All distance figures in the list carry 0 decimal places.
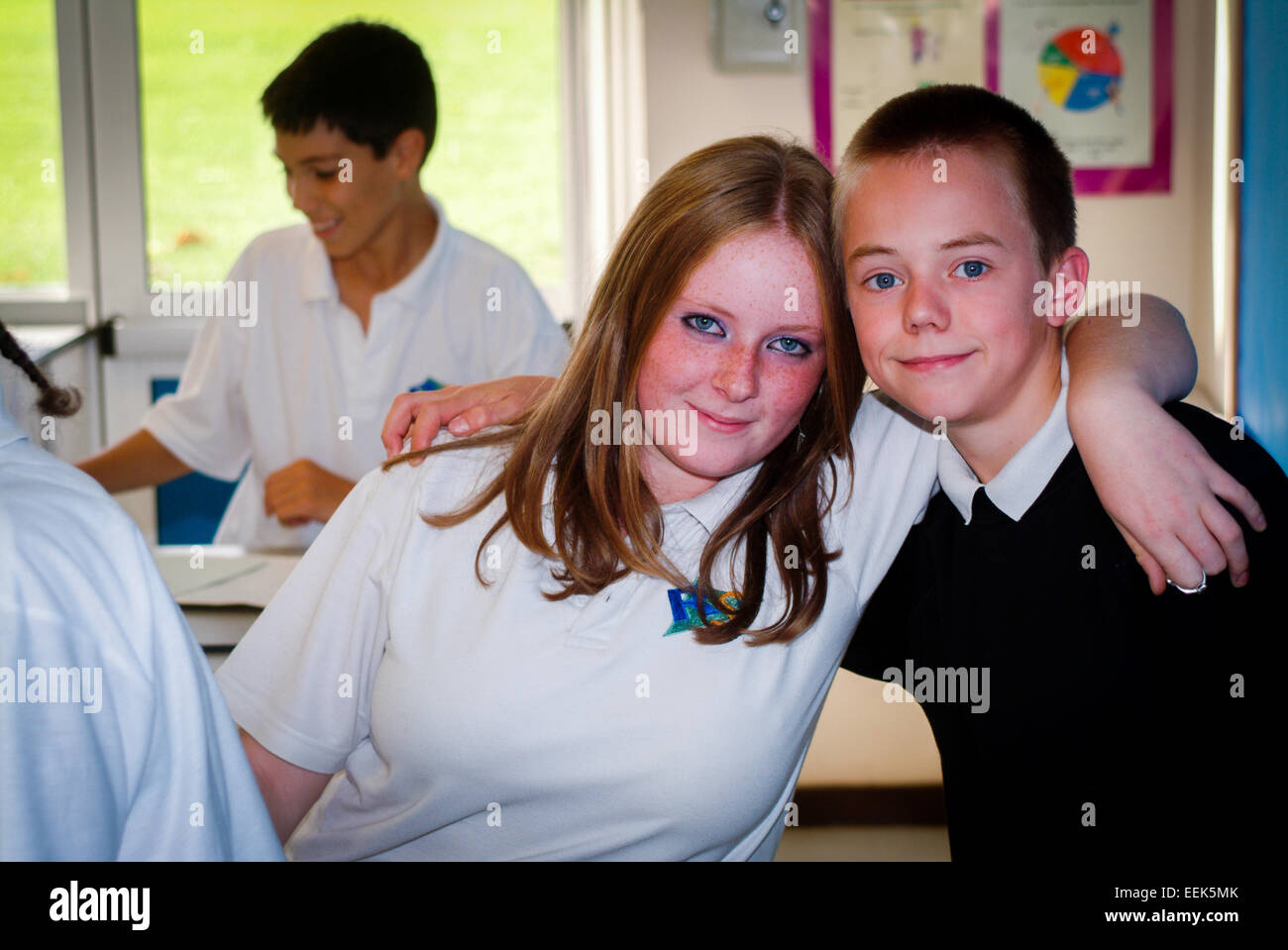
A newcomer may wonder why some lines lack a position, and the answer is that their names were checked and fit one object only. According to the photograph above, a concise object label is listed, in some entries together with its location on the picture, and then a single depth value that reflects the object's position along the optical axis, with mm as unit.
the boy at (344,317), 1603
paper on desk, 1233
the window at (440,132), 1832
